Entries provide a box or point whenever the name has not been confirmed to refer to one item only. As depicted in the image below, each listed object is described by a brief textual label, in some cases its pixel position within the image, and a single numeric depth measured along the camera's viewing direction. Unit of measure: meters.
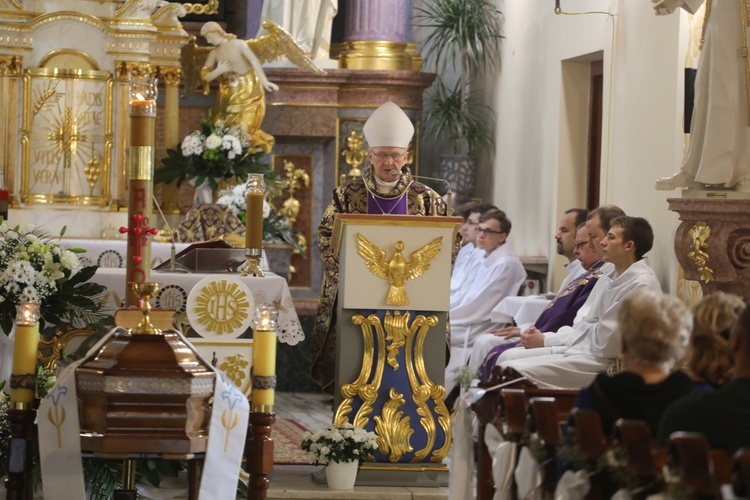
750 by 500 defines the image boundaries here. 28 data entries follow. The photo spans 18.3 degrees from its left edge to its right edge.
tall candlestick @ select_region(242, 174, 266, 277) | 11.42
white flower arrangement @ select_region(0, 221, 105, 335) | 9.88
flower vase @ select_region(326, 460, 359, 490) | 9.99
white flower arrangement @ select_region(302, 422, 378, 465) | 9.94
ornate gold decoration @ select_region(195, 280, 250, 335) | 9.19
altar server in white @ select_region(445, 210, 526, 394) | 15.90
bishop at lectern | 11.30
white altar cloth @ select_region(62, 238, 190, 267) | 14.50
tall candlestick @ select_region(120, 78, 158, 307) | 7.56
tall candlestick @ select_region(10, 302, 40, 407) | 7.06
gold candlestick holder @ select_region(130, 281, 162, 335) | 6.91
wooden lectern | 10.15
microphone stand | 11.42
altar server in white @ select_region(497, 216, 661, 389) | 11.24
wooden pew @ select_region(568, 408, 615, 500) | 5.64
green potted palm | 19.40
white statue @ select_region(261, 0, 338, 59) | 19.56
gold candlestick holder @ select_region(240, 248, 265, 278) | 11.45
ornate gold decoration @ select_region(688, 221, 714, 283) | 11.03
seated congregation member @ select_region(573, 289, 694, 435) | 5.88
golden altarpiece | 15.97
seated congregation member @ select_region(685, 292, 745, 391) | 6.25
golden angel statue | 17.70
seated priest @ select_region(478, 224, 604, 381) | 12.98
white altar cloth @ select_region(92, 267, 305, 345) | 11.19
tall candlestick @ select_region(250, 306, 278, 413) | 7.14
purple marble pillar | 19.79
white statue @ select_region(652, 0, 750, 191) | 11.10
